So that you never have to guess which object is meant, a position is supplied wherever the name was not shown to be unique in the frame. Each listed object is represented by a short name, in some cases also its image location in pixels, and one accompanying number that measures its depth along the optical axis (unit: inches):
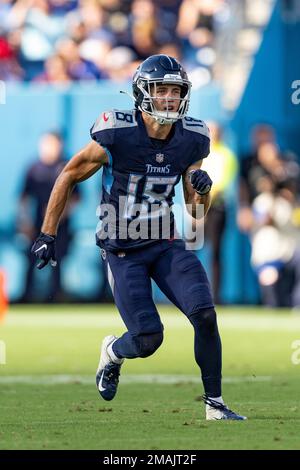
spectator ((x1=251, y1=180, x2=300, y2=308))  580.1
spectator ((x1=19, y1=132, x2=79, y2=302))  604.7
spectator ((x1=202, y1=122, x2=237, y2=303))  577.6
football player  257.6
